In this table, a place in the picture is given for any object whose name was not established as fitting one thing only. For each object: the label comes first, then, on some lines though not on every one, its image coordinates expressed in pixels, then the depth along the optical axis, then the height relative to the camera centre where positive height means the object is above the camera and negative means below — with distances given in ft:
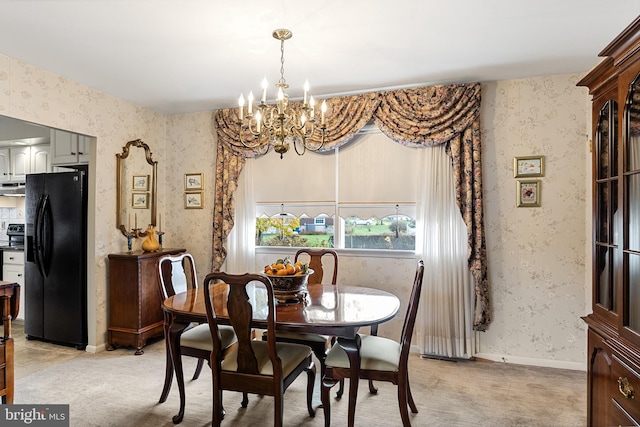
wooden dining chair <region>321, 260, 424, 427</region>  7.36 -3.03
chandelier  8.02 +2.01
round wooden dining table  6.93 -2.03
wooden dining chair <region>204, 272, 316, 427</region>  6.65 -2.78
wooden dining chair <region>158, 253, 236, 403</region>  8.51 -2.83
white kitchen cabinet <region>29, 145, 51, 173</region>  15.98 +2.20
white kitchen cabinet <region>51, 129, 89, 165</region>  13.38 +2.25
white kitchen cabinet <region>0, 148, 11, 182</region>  16.58 +2.00
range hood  16.55 +0.98
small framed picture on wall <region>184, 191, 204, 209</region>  14.75 +0.45
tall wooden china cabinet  5.32 -0.40
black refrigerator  12.54 -1.55
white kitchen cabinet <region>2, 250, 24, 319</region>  15.05 -2.18
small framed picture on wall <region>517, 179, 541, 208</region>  11.07 +0.51
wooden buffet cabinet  12.37 -2.92
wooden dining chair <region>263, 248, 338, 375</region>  9.03 -2.99
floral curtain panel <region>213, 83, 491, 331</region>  11.21 +2.58
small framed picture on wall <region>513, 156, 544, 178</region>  11.04 +1.31
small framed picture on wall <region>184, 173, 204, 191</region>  14.75 +1.18
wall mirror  13.29 +0.87
